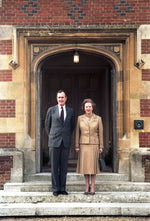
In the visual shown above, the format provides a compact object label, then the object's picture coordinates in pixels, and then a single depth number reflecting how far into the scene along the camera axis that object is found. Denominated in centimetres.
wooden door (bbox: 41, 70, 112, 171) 956
